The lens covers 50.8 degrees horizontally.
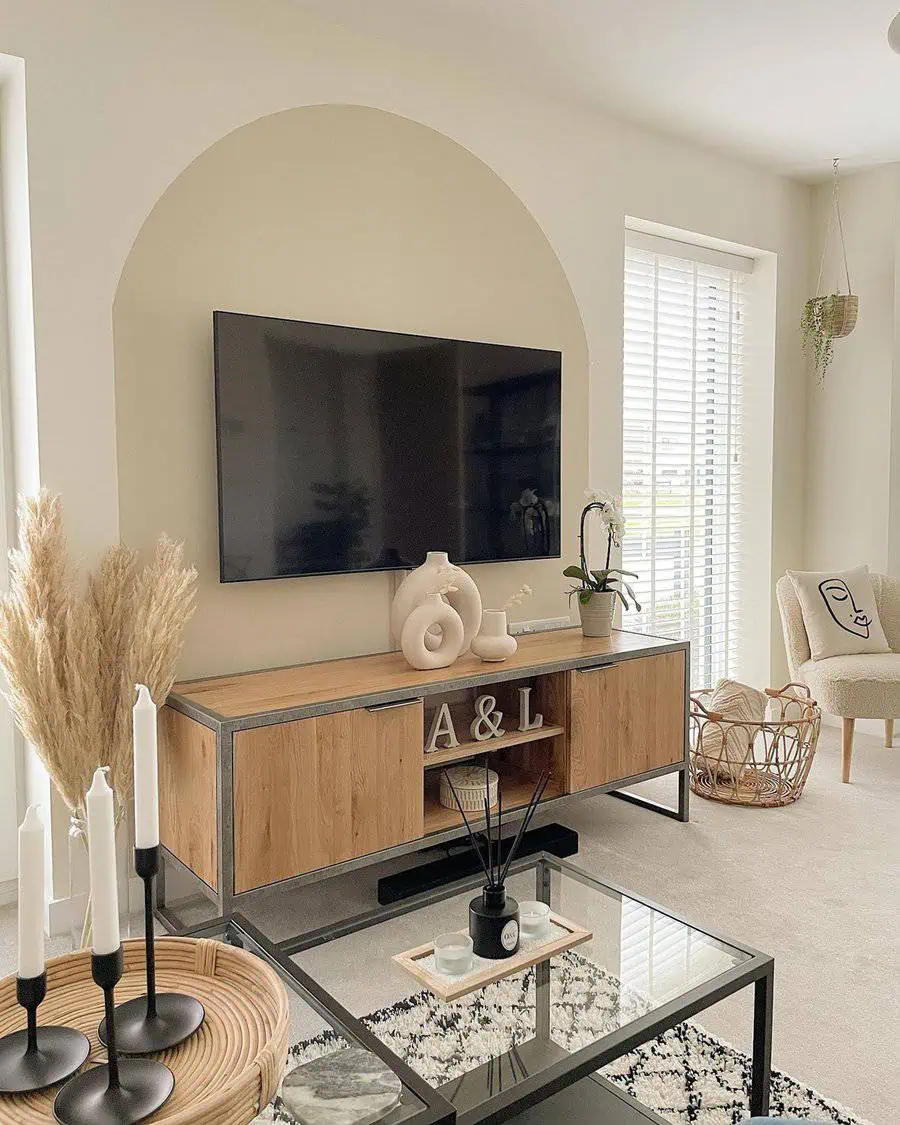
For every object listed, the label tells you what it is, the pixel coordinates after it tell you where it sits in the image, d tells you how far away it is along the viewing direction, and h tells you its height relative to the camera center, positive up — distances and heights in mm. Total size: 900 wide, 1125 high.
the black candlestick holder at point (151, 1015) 1200 -675
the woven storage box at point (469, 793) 2906 -869
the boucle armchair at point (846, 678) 3758 -692
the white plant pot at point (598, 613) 3404 -375
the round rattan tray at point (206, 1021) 1080 -684
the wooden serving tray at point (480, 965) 1605 -796
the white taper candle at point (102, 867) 1016 -383
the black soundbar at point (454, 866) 2727 -1084
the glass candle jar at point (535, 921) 1744 -768
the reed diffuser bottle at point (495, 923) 1667 -728
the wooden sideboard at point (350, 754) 2332 -682
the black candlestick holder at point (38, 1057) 1106 -659
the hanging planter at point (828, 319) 4414 +884
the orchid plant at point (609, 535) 3406 -108
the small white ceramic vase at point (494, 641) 2951 -409
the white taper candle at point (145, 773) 1157 -323
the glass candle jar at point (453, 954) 1633 -776
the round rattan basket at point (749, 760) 3547 -958
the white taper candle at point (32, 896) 970 -401
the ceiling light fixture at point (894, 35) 1990 +997
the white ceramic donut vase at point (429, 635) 2830 -378
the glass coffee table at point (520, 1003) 1403 -824
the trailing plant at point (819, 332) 4465 +841
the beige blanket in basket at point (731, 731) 3609 -867
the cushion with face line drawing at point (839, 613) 4070 -460
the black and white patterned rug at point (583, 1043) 1484 -856
